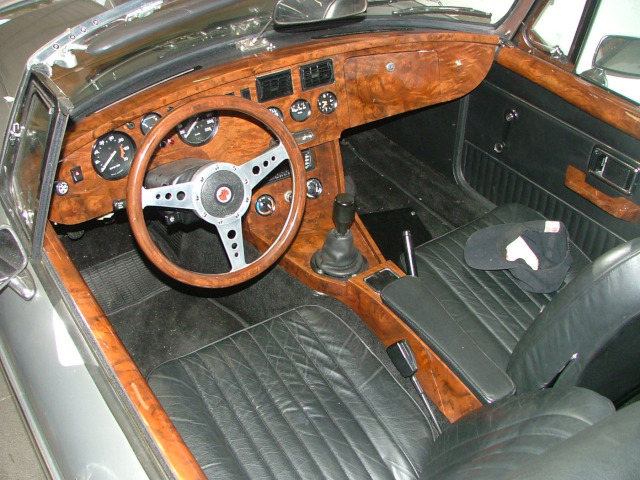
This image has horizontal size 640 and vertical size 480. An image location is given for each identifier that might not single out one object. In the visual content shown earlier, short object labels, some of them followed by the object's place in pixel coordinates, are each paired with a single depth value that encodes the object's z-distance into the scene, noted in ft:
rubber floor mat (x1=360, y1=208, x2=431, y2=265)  9.82
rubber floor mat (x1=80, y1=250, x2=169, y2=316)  9.09
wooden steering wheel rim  5.33
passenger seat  4.56
